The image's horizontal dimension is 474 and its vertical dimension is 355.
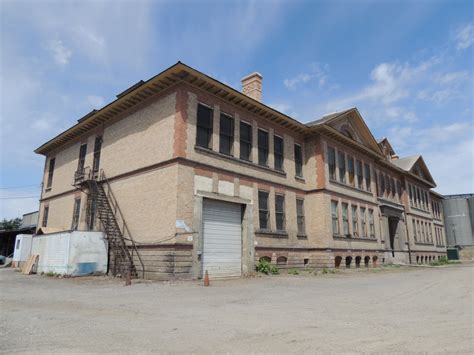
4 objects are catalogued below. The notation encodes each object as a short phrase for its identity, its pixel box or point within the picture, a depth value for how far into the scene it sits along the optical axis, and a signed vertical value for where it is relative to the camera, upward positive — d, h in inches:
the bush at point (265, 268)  727.3 -23.6
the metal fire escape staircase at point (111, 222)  660.7 +68.0
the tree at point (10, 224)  2043.8 +175.7
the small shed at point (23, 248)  912.9 +16.1
